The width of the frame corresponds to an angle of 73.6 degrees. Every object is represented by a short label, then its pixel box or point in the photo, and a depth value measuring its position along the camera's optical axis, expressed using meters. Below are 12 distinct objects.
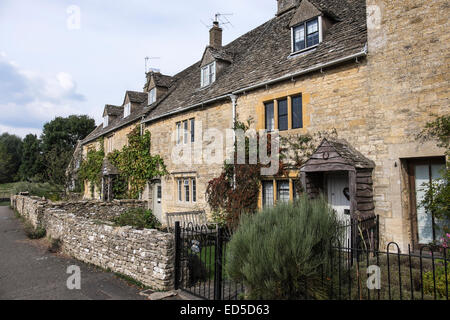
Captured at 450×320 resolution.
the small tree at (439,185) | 6.80
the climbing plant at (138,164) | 18.06
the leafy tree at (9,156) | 59.46
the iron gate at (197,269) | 5.93
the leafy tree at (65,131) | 54.06
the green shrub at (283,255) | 4.88
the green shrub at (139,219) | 13.95
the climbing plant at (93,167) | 25.44
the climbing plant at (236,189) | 11.56
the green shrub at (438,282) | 5.33
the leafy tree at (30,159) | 55.30
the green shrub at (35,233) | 13.53
